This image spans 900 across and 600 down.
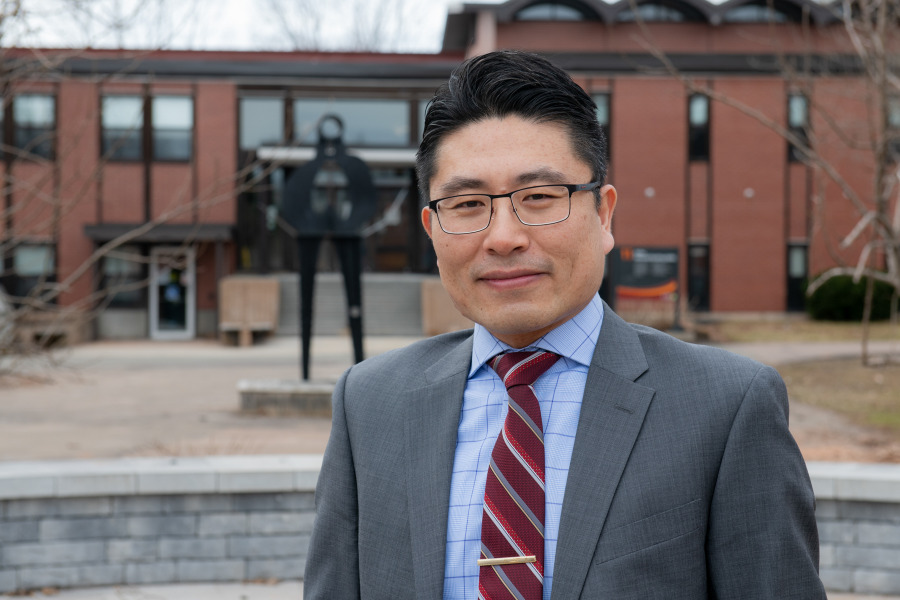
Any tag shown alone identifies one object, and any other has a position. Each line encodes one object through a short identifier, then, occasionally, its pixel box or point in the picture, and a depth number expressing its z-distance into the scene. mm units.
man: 1516
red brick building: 22844
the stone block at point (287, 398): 9008
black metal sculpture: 9453
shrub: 22203
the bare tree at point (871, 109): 8195
